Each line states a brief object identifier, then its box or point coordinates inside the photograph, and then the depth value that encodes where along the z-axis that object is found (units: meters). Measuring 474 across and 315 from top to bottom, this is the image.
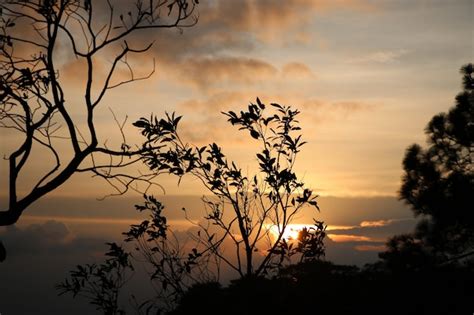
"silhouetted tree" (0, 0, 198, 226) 9.96
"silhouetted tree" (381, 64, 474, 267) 17.70
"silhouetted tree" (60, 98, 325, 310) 11.85
